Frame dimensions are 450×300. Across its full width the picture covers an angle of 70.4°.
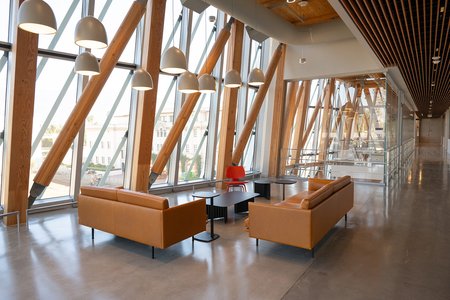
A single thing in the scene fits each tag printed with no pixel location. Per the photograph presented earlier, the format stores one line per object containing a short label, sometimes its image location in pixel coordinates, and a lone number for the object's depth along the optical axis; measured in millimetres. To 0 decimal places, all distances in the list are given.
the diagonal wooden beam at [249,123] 9531
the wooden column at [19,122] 5148
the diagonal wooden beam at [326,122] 11062
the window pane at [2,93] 5629
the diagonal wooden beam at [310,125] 12150
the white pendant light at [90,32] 3330
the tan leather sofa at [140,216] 4027
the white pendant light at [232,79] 5949
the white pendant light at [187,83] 5066
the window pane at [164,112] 8289
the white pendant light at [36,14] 2955
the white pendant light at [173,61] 4414
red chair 8320
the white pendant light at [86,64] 4277
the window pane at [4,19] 5527
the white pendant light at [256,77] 6004
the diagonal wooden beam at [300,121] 11703
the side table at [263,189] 7867
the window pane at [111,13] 6809
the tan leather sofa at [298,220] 3957
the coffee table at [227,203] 5258
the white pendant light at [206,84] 5469
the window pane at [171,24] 7895
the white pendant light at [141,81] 4863
